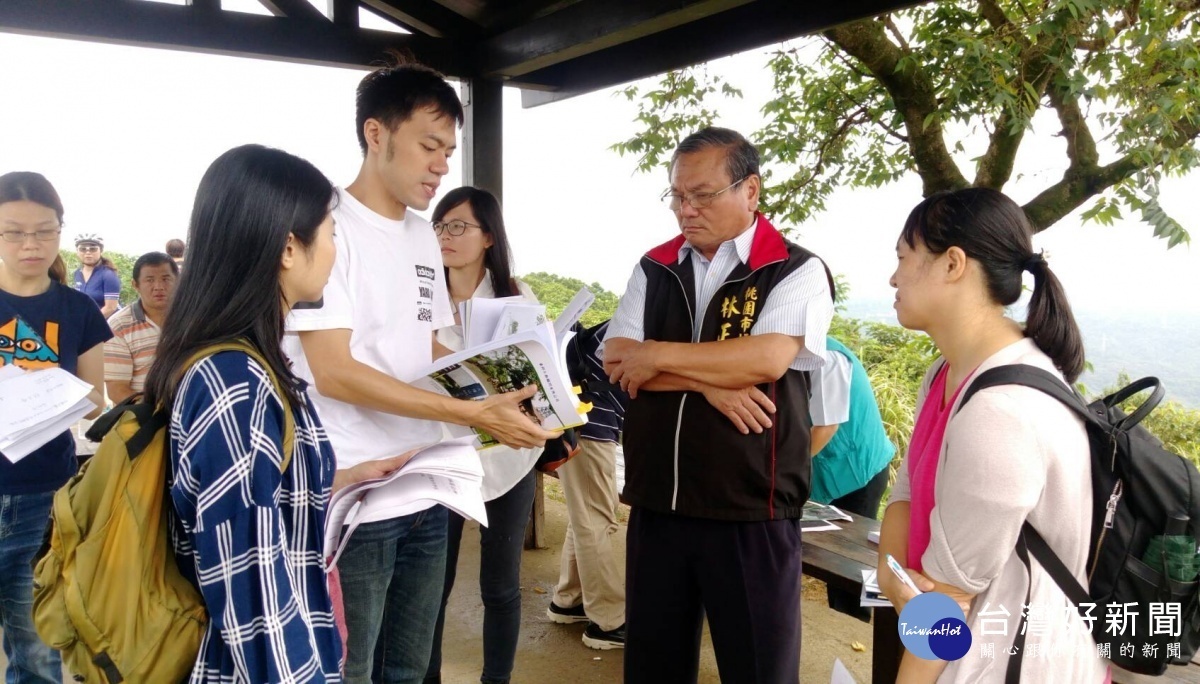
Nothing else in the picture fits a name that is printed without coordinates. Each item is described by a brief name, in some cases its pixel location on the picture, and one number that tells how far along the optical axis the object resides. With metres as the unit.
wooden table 2.26
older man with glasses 1.83
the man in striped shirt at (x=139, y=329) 3.46
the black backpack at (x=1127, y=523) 1.18
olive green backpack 0.98
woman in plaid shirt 1.00
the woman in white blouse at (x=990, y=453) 1.20
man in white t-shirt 1.54
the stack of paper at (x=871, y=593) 1.73
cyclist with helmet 7.07
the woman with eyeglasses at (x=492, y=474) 2.47
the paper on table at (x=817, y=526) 2.65
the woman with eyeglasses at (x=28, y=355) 2.25
